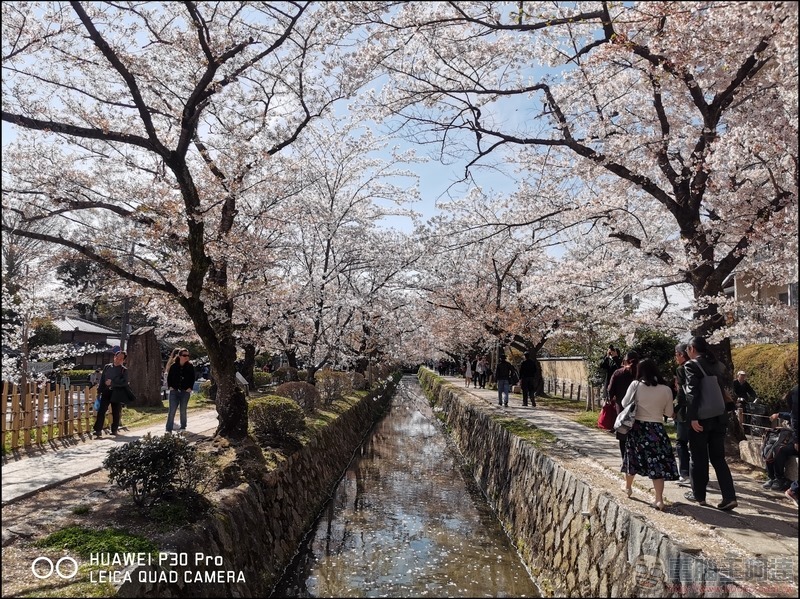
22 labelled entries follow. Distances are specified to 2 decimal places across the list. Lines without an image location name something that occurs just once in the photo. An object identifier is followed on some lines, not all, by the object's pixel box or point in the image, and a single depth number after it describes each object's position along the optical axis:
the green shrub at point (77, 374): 24.14
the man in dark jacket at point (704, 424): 5.82
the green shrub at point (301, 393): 13.81
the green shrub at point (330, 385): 17.66
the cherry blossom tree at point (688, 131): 6.62
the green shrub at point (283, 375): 18.17
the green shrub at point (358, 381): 23.88
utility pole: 20.67
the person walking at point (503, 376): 17.67
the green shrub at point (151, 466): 5.86
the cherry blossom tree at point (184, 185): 7.38
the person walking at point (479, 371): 29.45
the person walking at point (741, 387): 11.72
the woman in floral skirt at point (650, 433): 5.98
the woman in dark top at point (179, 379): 10.62
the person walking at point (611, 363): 11.73
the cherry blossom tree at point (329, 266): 15.40
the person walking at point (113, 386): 10.62
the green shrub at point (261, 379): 26.15
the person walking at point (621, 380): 7.73
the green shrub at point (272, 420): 9.91
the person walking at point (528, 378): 18.52
